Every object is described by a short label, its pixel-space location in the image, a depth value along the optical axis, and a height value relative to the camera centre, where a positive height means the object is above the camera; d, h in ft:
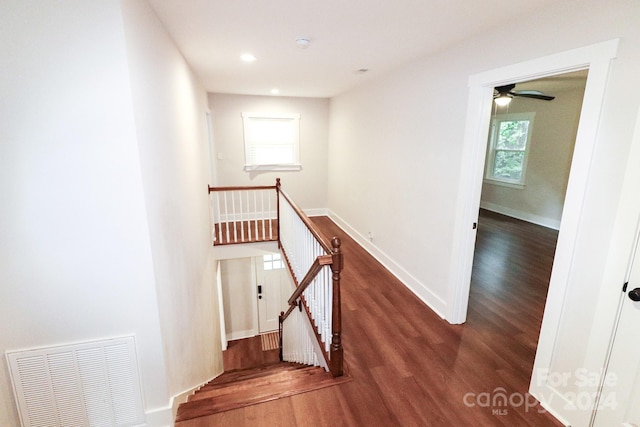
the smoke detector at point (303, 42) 8.16 +3.13
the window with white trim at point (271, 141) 19.39 +0.88
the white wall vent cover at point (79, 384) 5.25 -4.23
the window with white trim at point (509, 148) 20.72 +0.66
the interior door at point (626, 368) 4.84 -3.49
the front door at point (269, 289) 20.89 -9.54
